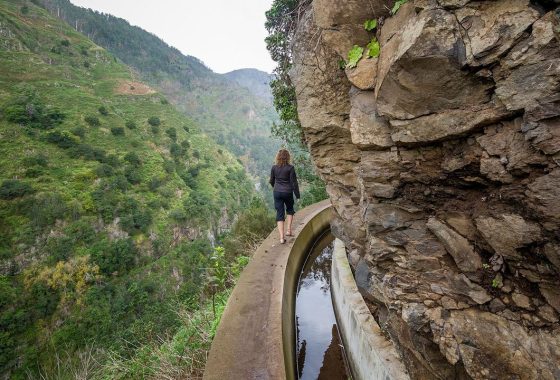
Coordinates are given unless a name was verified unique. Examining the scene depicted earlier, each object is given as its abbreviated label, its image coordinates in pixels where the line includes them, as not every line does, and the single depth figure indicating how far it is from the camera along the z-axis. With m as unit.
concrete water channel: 3.38
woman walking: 5.61
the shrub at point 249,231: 8.71
